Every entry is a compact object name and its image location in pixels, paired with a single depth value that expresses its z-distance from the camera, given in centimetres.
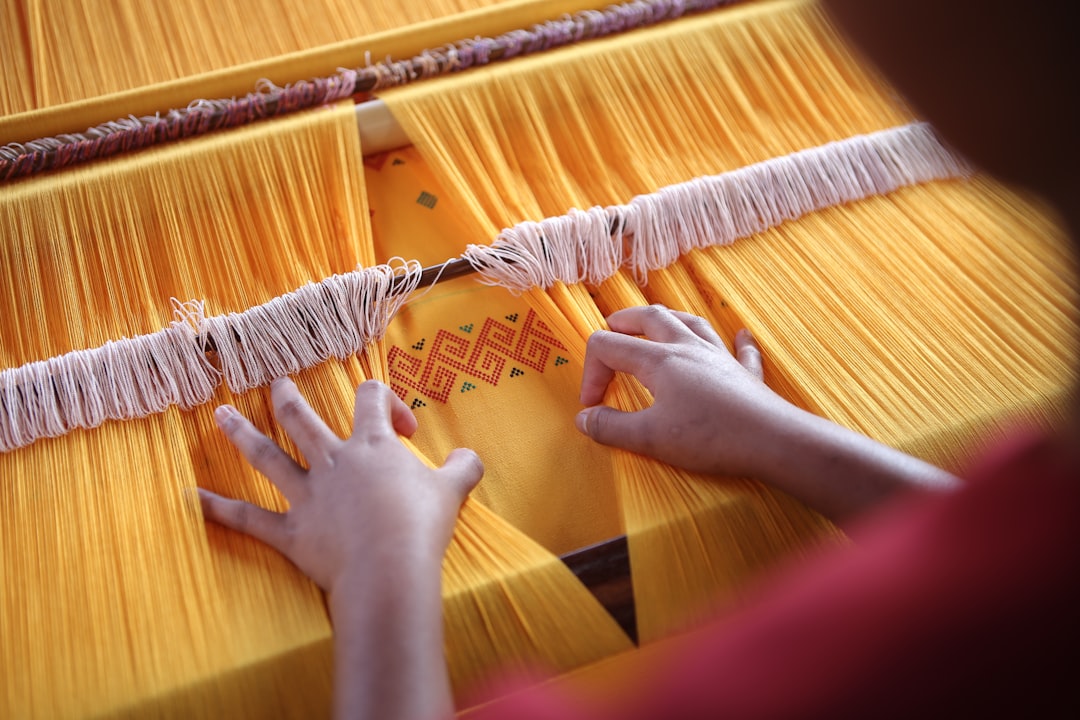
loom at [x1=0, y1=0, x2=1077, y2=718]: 101
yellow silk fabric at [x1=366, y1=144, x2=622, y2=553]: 116
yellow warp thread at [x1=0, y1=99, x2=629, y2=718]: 96
